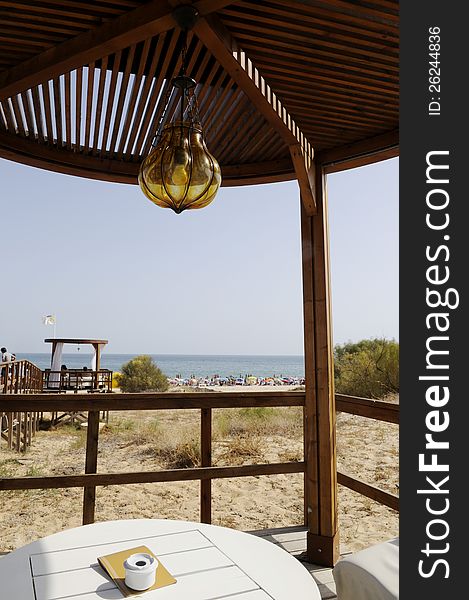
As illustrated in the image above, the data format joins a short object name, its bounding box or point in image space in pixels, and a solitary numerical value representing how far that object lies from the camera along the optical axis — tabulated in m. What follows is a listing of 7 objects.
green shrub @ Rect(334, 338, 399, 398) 8.88
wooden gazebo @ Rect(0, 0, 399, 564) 1.82
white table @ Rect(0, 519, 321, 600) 1.24
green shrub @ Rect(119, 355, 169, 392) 14.15
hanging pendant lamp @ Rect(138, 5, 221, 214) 1.80
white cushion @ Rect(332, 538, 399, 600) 1.34
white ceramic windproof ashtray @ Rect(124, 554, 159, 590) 1.24
